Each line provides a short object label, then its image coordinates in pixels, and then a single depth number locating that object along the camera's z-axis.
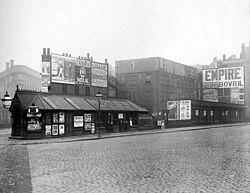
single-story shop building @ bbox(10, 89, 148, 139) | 27.17
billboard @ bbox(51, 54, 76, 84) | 34.94
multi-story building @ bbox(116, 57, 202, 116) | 53.09
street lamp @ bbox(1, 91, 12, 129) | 19.83
